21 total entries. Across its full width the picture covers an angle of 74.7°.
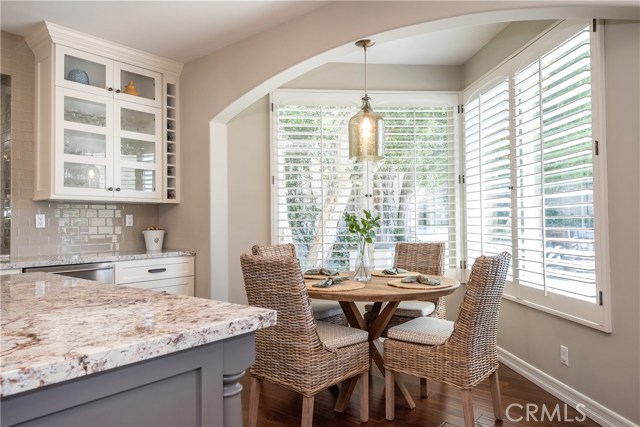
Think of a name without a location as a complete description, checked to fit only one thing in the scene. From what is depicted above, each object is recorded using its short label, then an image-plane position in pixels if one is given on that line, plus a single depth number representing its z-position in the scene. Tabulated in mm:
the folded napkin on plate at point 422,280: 2553
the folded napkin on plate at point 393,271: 3022
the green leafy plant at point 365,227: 2787
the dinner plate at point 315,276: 2900
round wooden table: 2318
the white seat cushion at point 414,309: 3057
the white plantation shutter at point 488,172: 3326
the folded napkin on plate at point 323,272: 2957
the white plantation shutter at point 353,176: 3920
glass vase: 2838
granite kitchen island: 671
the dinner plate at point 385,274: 2981
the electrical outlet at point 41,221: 3373
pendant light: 2852
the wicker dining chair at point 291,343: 2078
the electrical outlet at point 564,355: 2646
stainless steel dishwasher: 2891
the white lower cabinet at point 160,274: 3305
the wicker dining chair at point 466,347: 2094
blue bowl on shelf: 3285
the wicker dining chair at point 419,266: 3088
